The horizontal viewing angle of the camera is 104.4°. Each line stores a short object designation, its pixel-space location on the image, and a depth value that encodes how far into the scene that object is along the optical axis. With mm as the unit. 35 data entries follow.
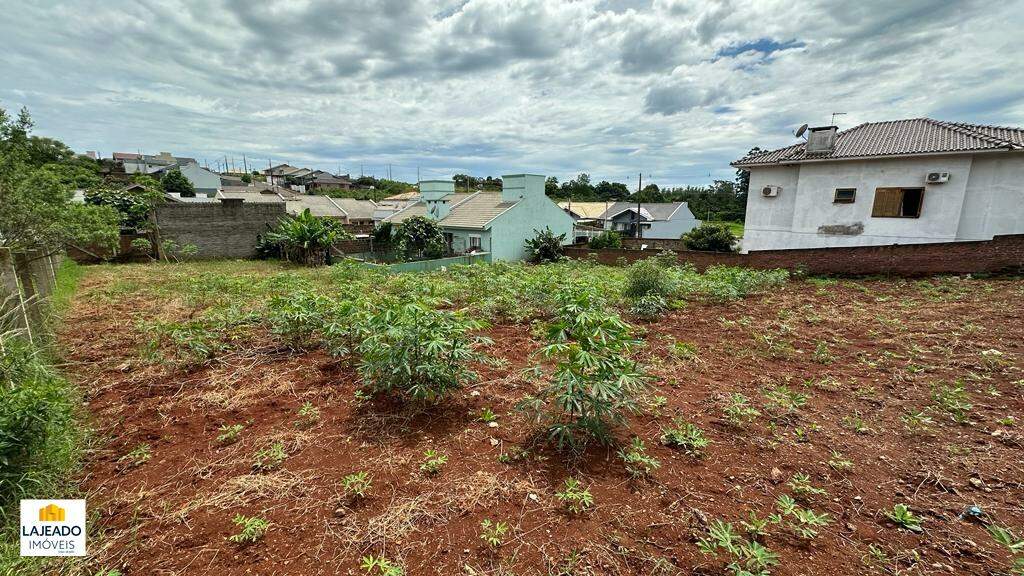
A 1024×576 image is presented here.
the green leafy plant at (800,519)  2275
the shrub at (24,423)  2320
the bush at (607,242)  20269
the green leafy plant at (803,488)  2586
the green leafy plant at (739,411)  3467
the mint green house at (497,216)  17922
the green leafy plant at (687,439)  3074
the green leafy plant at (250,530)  2271
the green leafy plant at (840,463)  2842
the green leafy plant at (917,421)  3289
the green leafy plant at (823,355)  4848
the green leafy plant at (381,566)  2055
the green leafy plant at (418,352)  3273
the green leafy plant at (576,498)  2488
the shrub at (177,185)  37312
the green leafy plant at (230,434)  3242
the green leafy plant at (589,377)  2682
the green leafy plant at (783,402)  3596
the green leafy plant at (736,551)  2043
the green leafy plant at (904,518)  2322
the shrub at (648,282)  7977
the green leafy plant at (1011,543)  1986
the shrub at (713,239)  17703
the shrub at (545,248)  18656
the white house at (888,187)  10867
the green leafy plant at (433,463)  2841
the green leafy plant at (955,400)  3439
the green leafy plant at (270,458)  2886
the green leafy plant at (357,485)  2613
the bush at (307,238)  16391
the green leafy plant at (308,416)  3457
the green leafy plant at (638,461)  2797
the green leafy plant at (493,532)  2258
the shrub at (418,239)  17766
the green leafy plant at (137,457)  2951
